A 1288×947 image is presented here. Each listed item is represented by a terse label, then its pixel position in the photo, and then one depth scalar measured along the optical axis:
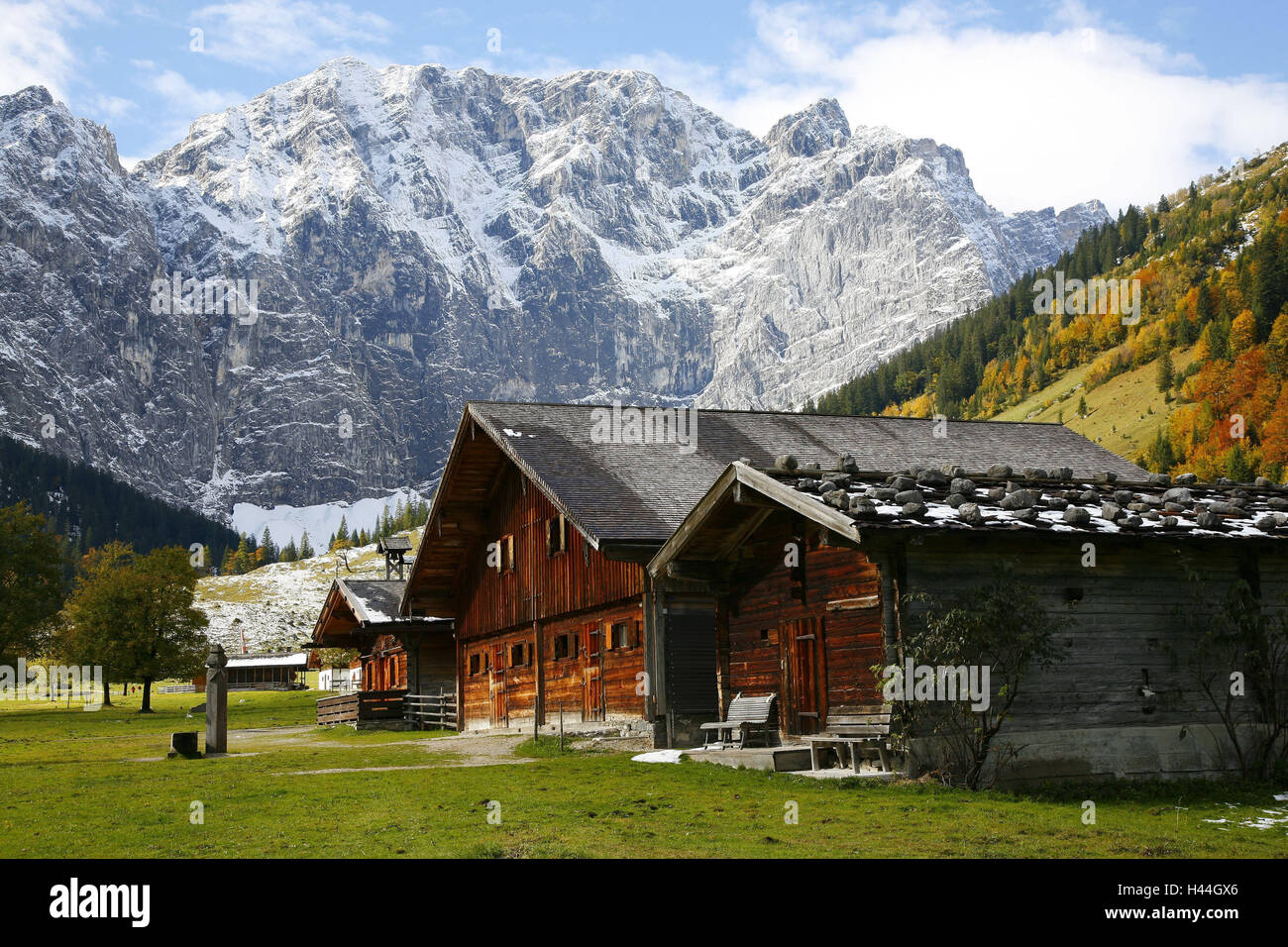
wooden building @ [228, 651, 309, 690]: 124.05
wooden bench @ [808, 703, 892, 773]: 17.78
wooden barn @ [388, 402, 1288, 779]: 17.80
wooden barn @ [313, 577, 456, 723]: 43.50
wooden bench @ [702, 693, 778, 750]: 22.14
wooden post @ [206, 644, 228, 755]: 26.89
